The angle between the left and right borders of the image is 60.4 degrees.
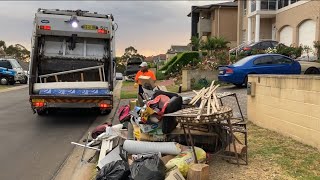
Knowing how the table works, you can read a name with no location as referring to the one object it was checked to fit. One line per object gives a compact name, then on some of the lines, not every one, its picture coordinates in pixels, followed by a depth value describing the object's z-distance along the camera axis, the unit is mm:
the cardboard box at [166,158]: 3815
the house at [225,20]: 31813
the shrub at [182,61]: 20529
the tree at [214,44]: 21206
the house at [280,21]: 19550
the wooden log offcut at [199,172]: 3479
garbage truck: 7344
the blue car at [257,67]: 11392
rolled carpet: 4019
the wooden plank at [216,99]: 4210
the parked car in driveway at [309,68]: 11678
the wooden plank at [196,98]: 4729
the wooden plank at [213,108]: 3994
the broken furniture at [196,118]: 3879
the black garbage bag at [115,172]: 3524
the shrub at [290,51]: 15642
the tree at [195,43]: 25094
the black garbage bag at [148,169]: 3391
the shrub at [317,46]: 15002
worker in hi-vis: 7618
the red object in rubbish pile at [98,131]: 5345
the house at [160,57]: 66530
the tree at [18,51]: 50952
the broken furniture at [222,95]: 4747
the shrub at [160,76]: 20512
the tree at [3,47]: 48705
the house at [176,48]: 56123
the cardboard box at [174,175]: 3362
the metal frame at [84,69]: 7678
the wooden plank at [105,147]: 4361
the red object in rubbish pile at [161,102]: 4242
